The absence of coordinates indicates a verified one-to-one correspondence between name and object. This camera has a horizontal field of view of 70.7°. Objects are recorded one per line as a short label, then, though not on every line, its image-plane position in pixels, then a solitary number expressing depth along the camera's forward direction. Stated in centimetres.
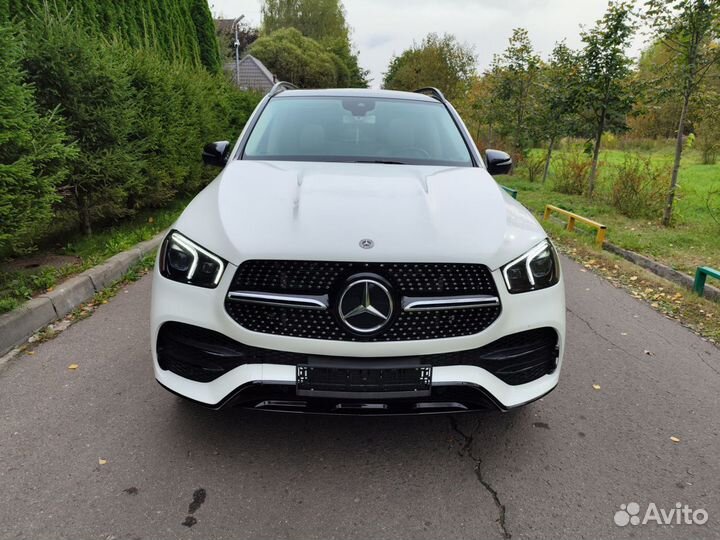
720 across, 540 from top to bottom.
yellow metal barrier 731
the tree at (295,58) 4794
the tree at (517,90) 1628
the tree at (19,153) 352
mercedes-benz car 207
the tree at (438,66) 3419
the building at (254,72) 4356
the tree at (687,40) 735
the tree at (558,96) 1148
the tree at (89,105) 529
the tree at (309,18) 6172
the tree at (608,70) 1040
